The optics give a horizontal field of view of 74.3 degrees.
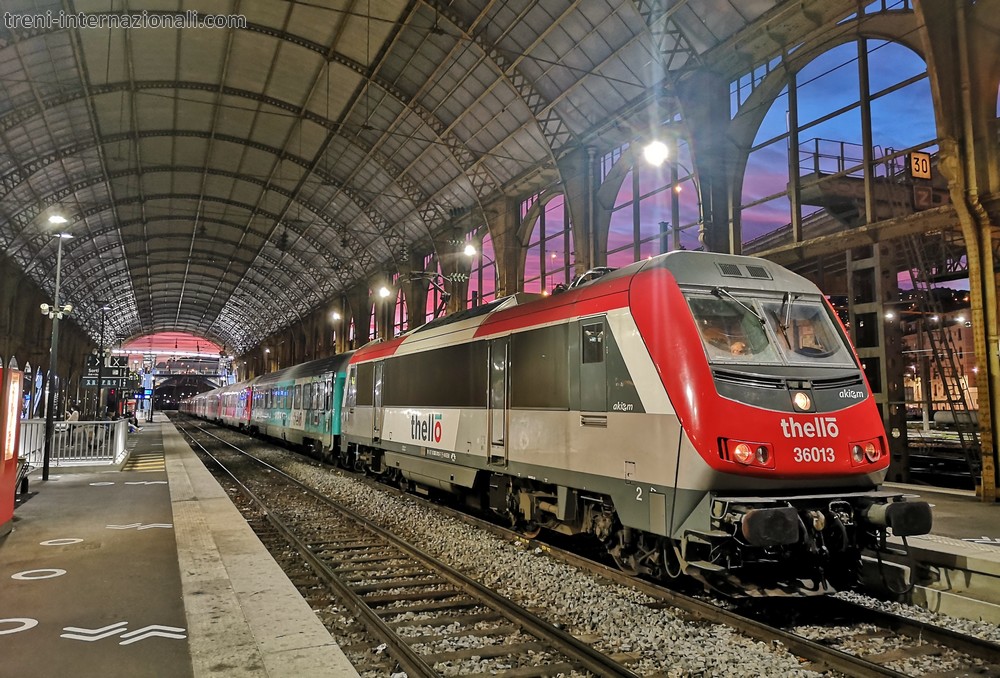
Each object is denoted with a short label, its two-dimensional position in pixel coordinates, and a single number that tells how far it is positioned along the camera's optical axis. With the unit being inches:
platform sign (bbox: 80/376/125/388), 985.5
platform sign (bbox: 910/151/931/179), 512.1
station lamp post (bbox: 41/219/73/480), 631.8
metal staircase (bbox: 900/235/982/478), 518.6
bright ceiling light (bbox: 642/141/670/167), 484.4
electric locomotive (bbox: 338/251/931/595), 234.8
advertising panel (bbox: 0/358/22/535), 349.7
